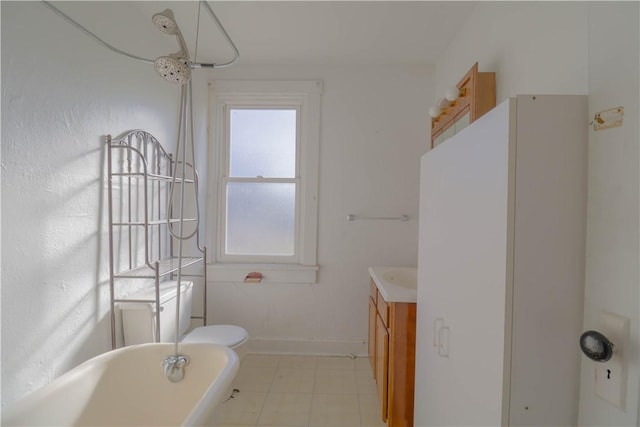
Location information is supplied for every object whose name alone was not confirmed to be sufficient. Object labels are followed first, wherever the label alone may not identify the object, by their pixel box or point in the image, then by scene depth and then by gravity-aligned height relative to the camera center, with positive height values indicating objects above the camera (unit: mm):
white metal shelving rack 1527 -18
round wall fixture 617 -276
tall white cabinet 699 -100
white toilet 1587 -669
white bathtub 1057 -726
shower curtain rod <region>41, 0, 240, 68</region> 1003 +638
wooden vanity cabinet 1475 -759
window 2467 +267
